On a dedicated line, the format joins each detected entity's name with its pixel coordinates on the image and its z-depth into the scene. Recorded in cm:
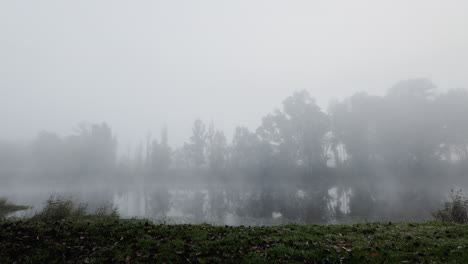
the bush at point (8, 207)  2990
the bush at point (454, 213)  1652
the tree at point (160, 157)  9331
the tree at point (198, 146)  8944
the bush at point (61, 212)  1808
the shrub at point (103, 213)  1860
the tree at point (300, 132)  6956
